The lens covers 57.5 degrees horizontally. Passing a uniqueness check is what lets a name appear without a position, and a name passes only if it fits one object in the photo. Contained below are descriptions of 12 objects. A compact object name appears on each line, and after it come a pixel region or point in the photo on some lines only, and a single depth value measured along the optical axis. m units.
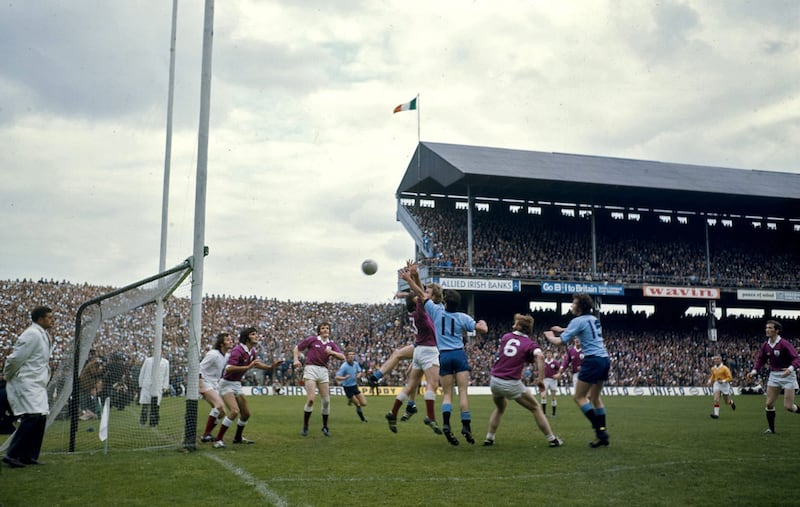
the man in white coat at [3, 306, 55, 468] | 10.22
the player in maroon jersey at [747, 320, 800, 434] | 14.85
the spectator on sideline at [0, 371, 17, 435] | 14.77
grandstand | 47.19
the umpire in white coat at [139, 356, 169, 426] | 15.20
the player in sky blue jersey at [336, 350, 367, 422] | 19.94
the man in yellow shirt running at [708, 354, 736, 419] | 21.98
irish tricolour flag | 45.92
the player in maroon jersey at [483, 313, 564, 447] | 11.71
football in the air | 19.14
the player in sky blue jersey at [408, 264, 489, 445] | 12.06
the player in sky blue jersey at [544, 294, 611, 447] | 12.02
